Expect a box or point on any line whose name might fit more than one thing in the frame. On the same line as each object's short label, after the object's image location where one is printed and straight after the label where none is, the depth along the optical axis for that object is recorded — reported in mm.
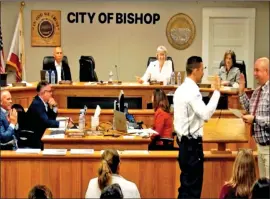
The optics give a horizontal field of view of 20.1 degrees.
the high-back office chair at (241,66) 12120
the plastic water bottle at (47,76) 11663
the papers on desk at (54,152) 6785
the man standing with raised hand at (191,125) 6308
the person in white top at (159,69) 12020
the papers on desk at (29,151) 6835
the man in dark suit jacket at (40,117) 8667
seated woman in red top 8708
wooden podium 6830
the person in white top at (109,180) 5444
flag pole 15050
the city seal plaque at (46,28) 15398
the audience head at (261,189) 4669
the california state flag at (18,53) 14772
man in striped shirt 6179
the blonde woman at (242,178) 5096
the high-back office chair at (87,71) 12914
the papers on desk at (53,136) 7783
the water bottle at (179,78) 11553
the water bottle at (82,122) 8002
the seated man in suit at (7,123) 7485
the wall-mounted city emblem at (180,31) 15527
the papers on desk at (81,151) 6877
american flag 13918
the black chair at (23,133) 8578
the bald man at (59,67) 12169
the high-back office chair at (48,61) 12300
